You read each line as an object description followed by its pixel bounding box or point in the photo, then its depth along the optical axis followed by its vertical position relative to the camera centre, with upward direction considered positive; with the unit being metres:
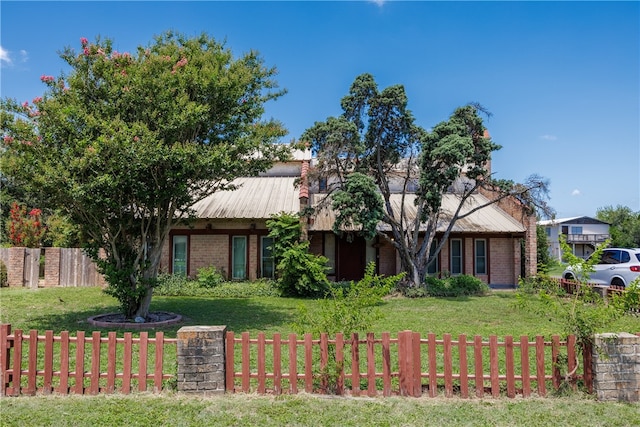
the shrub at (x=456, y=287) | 18.53 -1.65
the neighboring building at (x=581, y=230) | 56.62 +2.11
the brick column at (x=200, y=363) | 6.09 -1.53
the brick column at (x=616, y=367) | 6.00 -1.58
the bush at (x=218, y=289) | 18.06 -1.66
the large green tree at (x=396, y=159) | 16.64 +3.33
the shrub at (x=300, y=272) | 17.16 -0.95
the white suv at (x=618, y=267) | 15.04 -0.72
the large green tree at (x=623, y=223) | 49.39 +2.90
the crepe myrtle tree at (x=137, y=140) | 10.09 +2.51
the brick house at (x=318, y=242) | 20.47 +0.23
